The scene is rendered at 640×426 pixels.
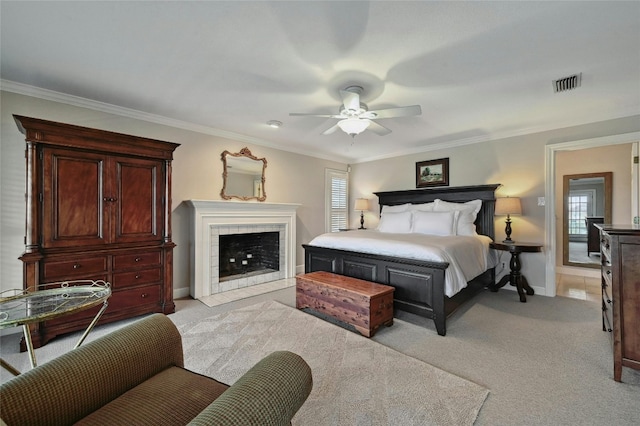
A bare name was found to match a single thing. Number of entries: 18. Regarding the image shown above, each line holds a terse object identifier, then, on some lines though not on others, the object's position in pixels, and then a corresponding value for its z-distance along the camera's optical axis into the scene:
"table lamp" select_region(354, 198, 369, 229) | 5.82
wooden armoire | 2.45
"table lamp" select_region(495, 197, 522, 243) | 3.96
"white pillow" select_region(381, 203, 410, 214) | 5.05
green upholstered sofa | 0.85
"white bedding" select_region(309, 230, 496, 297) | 2.77
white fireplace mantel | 3.86
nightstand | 3.69
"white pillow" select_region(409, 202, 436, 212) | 4.67
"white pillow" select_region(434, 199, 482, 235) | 4.11
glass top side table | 1.26
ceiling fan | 2.56
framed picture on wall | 4.93
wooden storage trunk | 2.61
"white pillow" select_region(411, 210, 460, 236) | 4.04
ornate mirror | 4.39
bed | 2.70
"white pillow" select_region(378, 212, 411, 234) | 4.41
